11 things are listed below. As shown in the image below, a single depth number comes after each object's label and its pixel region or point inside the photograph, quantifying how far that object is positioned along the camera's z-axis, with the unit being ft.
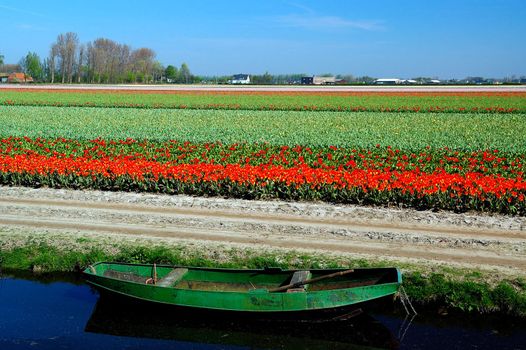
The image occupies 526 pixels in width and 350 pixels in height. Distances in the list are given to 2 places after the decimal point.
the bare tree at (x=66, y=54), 553.23
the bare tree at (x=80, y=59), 560.00
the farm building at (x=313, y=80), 532.73
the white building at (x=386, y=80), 547.90
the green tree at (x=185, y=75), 577.92
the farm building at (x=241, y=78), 556.92
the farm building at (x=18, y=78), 503.61
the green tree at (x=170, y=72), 621.31
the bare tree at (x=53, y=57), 555.86
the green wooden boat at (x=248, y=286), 33.22
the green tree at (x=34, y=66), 573.33
